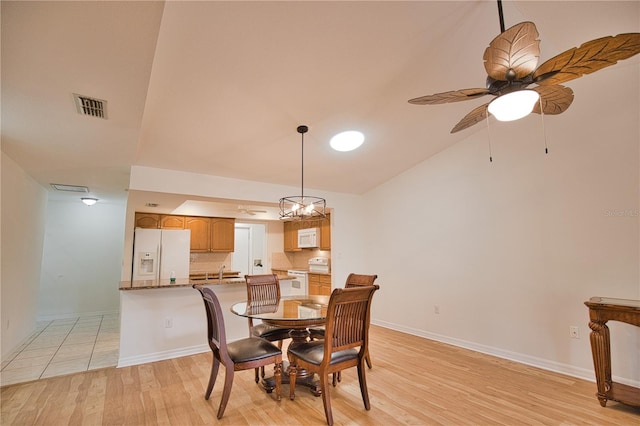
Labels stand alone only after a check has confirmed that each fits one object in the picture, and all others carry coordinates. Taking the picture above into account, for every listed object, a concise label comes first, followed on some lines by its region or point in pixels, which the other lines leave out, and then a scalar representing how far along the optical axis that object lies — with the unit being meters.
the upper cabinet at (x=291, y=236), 7.12
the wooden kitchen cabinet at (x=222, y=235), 6.42
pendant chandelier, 3.02
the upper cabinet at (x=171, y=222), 5.91
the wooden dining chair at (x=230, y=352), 2.29
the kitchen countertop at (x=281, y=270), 7.07
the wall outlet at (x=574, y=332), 2.98
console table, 2.35
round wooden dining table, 2.37
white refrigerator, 5.01
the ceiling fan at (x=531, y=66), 1.36
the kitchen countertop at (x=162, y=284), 3.40
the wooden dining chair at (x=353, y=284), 3.06
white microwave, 6.32
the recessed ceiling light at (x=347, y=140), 3.59
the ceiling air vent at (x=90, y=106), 2.07
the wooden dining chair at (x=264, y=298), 3.04
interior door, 7.82
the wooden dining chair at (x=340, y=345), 2.19
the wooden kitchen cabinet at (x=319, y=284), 5.76
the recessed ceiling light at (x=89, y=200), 5.43
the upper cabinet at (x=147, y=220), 5.63
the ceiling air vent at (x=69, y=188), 4.51
